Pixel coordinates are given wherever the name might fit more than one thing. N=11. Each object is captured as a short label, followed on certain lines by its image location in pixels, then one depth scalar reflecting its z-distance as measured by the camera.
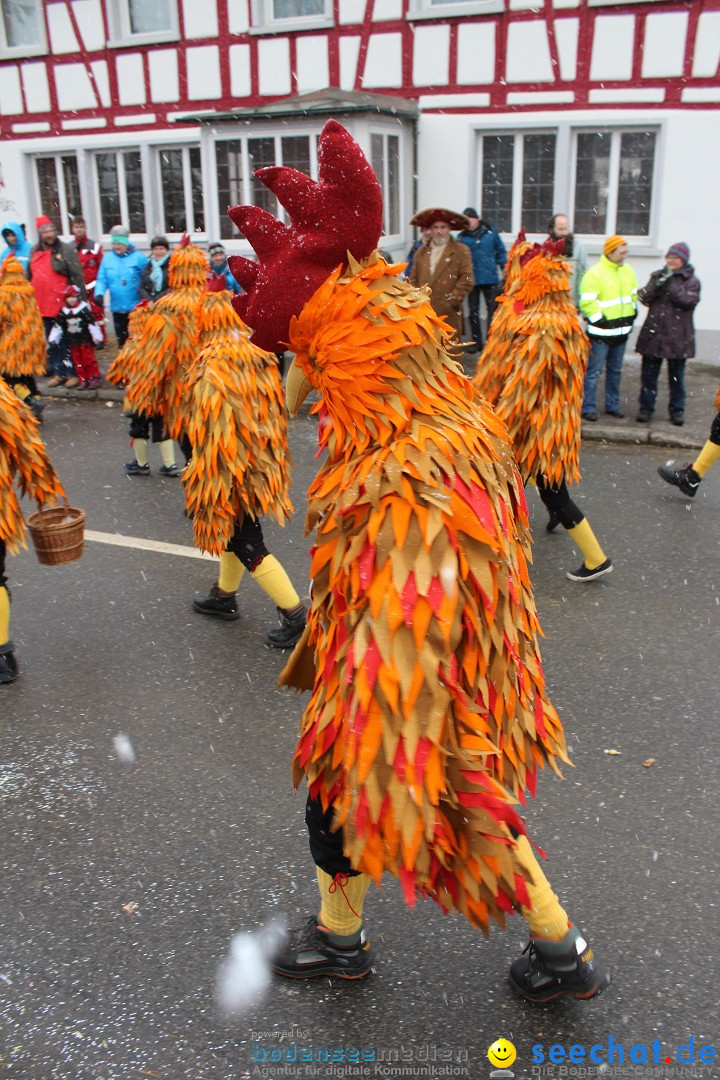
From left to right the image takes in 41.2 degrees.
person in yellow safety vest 9.31
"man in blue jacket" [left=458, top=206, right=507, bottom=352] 11.71
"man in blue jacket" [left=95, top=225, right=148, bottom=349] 12.12
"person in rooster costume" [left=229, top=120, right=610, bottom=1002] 1.92
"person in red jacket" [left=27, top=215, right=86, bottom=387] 11.67
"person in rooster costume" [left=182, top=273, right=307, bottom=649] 4.56
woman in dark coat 9.06
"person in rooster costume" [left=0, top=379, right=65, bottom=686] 4.21
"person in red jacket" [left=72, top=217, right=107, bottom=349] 13.30
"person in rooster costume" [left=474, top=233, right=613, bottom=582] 5.22
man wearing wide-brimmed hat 10.05
